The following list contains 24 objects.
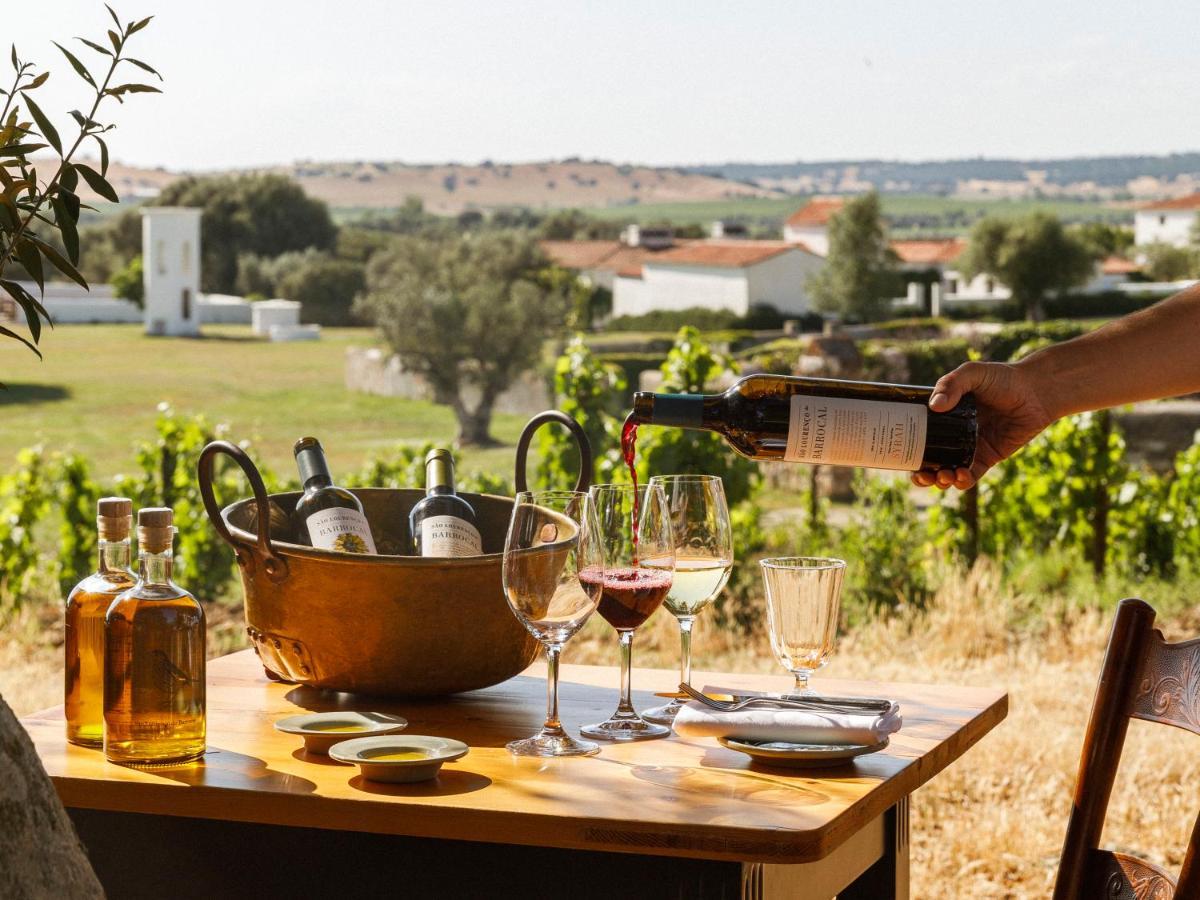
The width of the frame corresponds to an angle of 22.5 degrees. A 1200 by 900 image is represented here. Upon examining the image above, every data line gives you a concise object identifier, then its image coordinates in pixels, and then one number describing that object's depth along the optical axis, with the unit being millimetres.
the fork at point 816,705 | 2557
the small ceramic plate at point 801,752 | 2466
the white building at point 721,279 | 52880
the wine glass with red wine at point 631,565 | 2551
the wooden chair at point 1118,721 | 2582
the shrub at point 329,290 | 42720
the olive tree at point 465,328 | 26338
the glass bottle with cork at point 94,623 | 2530
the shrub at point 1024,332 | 25930
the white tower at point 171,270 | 40456
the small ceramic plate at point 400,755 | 2434
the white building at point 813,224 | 70507
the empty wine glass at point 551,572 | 2494
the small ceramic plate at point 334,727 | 2533
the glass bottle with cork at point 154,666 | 2468
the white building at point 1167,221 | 72547
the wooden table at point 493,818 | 2348
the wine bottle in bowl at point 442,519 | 2813
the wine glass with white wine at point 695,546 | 2645
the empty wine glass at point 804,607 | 2582
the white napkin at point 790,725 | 2486
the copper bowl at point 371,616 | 2644
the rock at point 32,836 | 2128
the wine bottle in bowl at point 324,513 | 2778
